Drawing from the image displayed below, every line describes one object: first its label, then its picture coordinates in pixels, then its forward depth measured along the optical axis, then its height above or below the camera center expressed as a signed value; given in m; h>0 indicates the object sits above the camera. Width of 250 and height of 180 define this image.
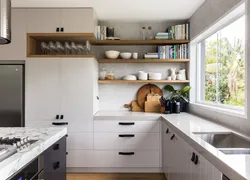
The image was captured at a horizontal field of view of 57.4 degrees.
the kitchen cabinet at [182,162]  1.48 -0.60
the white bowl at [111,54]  3.60 +0.58
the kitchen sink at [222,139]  1.97 -0.43
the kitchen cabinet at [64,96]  3.18 -0.08
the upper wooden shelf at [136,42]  3.56 +0.77
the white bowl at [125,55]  3.61 +0.56
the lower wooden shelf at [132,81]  3.61 +0.15
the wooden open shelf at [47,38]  3.19 +0.78
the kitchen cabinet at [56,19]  3.18 +1.00
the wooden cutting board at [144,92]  3.87 -0.02
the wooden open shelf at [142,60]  3.58 +0.48
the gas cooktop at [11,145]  1.18 -0.32
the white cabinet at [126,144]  3.21 -0.75
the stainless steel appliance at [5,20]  1.45 +0.46
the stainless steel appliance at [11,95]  3.19 -0.06
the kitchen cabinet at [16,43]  3.17 +0.66
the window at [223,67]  2.35 +0.29
